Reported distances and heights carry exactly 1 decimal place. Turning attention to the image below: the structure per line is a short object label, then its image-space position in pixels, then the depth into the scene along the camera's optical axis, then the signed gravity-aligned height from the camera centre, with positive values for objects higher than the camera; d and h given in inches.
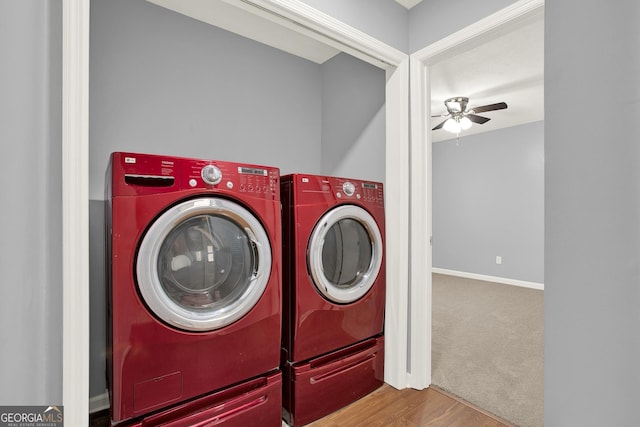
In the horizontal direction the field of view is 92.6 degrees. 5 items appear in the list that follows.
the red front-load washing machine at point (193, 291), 41.4 -12.2
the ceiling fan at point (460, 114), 120.6 +40.3
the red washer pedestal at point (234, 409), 44.9 -31.1
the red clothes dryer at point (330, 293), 58.3 -16.6
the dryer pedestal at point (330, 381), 57.4 -34.2
